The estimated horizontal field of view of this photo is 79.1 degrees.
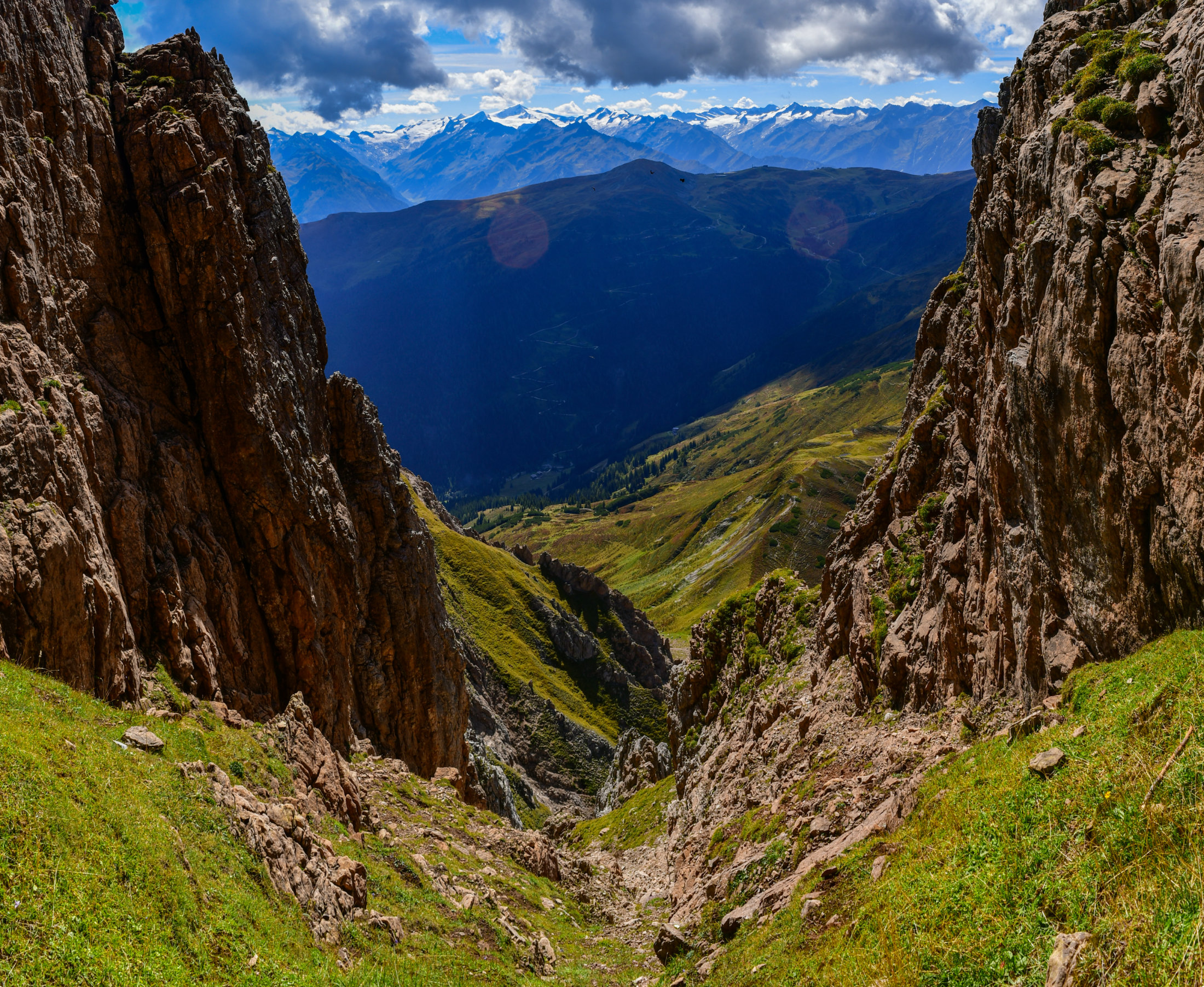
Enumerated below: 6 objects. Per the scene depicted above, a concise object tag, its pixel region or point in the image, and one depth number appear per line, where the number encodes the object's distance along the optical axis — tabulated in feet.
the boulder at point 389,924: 73.15
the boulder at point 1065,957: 33.71
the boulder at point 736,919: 76.59
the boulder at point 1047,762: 47.01
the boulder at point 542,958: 90.38
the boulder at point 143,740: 68.54
